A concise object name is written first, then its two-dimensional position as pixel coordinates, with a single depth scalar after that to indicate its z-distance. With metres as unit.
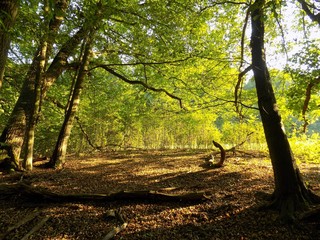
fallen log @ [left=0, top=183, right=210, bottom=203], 4.38
